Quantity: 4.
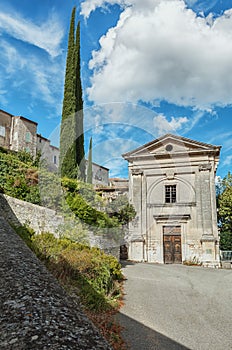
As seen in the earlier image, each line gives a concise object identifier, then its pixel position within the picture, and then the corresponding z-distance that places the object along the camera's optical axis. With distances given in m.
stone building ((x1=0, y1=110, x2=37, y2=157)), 33.94
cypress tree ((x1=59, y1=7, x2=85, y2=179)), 17.05
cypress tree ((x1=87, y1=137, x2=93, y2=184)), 25.52
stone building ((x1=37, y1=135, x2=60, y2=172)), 38.58
